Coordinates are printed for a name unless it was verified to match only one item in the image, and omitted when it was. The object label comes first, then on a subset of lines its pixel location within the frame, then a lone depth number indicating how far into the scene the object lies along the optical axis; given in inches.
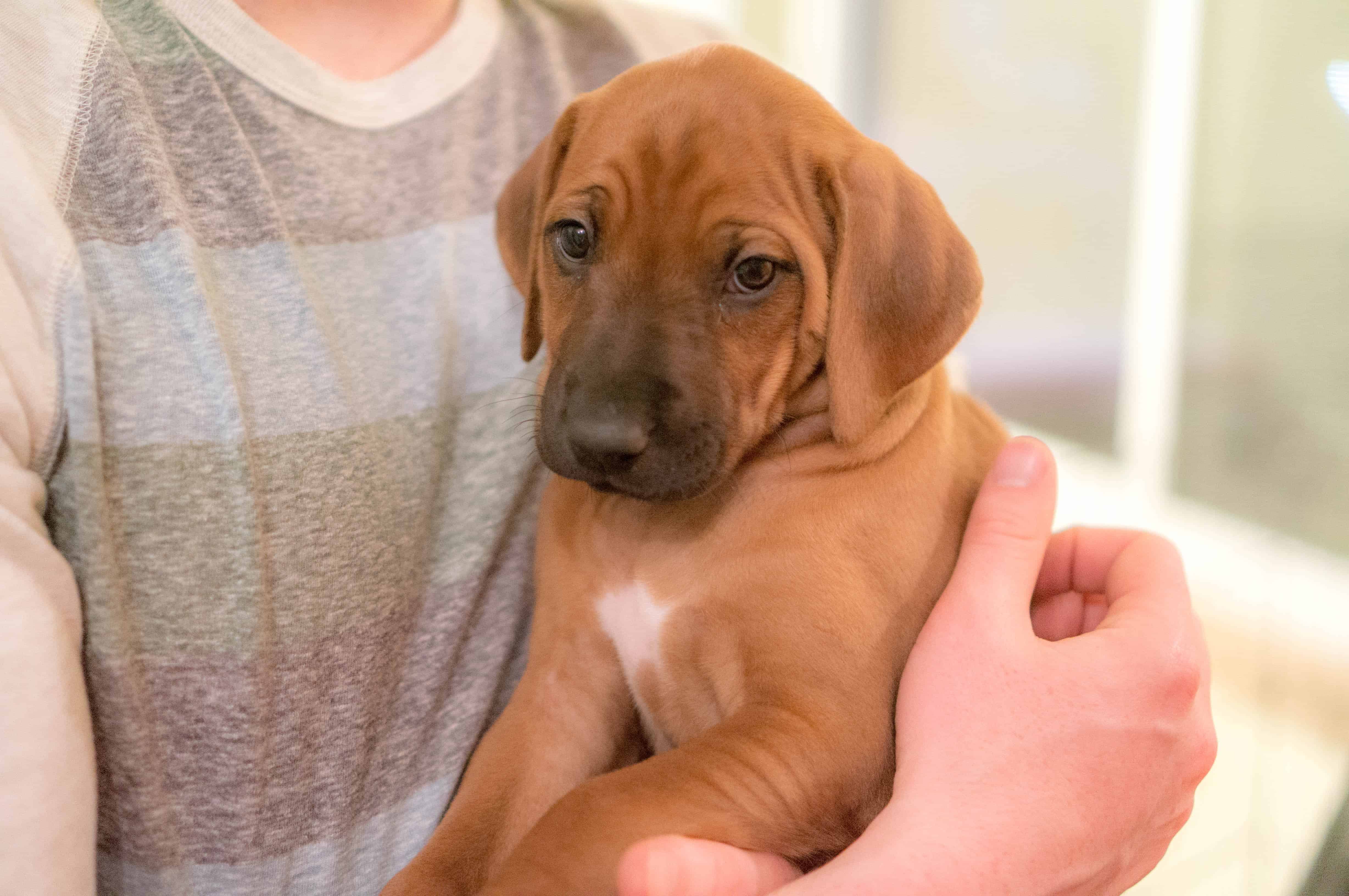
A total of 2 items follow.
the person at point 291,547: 23.6
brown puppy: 25.0
